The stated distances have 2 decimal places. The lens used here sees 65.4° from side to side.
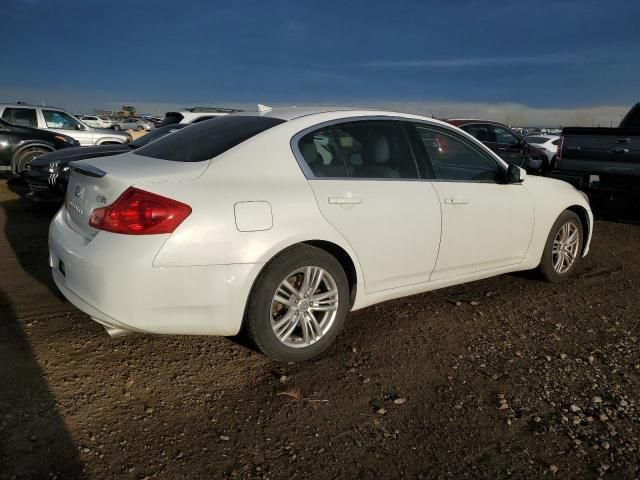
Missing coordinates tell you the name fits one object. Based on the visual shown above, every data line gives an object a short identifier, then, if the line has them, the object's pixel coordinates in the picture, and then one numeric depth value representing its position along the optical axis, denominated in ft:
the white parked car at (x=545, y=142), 55.62
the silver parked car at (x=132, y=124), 141.10
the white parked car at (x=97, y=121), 145.24
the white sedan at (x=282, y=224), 8.46
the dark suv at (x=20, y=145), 30.58
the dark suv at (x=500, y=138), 36.94
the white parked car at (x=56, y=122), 35.99
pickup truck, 21.52
